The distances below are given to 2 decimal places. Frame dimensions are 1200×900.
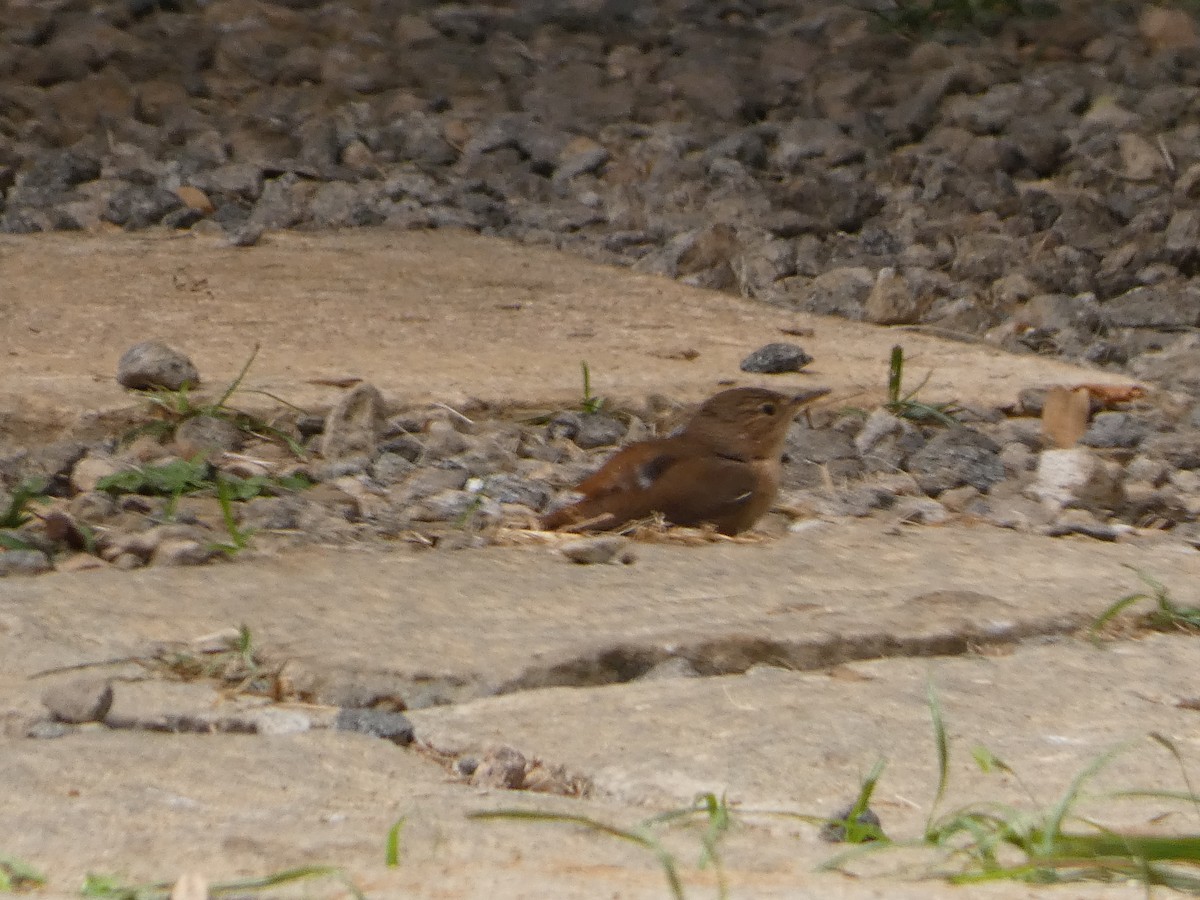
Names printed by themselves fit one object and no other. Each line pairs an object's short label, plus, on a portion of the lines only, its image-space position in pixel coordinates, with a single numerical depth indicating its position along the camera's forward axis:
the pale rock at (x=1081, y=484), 9.26
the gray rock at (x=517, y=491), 8.93
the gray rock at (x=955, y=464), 9.62
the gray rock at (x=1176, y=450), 10.16
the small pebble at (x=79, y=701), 5.50
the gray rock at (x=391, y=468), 9.13
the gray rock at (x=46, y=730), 5.39
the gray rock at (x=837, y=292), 12.84
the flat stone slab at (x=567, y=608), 6.16
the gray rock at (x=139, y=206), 13.65
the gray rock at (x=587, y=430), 9.90
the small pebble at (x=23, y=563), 7.31
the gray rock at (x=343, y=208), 14.03
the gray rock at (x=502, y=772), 5.09
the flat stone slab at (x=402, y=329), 10.25
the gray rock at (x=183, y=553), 7.46
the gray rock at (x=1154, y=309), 12.93
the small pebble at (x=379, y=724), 5.46
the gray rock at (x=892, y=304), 12.67
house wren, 8.41
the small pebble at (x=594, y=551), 7.88
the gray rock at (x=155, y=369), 9.66
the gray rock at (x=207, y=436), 9.20
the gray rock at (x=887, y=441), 9.84
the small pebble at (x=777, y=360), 10.98
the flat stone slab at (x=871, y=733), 4.86
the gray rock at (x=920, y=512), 9.02
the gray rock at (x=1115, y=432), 10.28
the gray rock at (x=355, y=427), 9.34
